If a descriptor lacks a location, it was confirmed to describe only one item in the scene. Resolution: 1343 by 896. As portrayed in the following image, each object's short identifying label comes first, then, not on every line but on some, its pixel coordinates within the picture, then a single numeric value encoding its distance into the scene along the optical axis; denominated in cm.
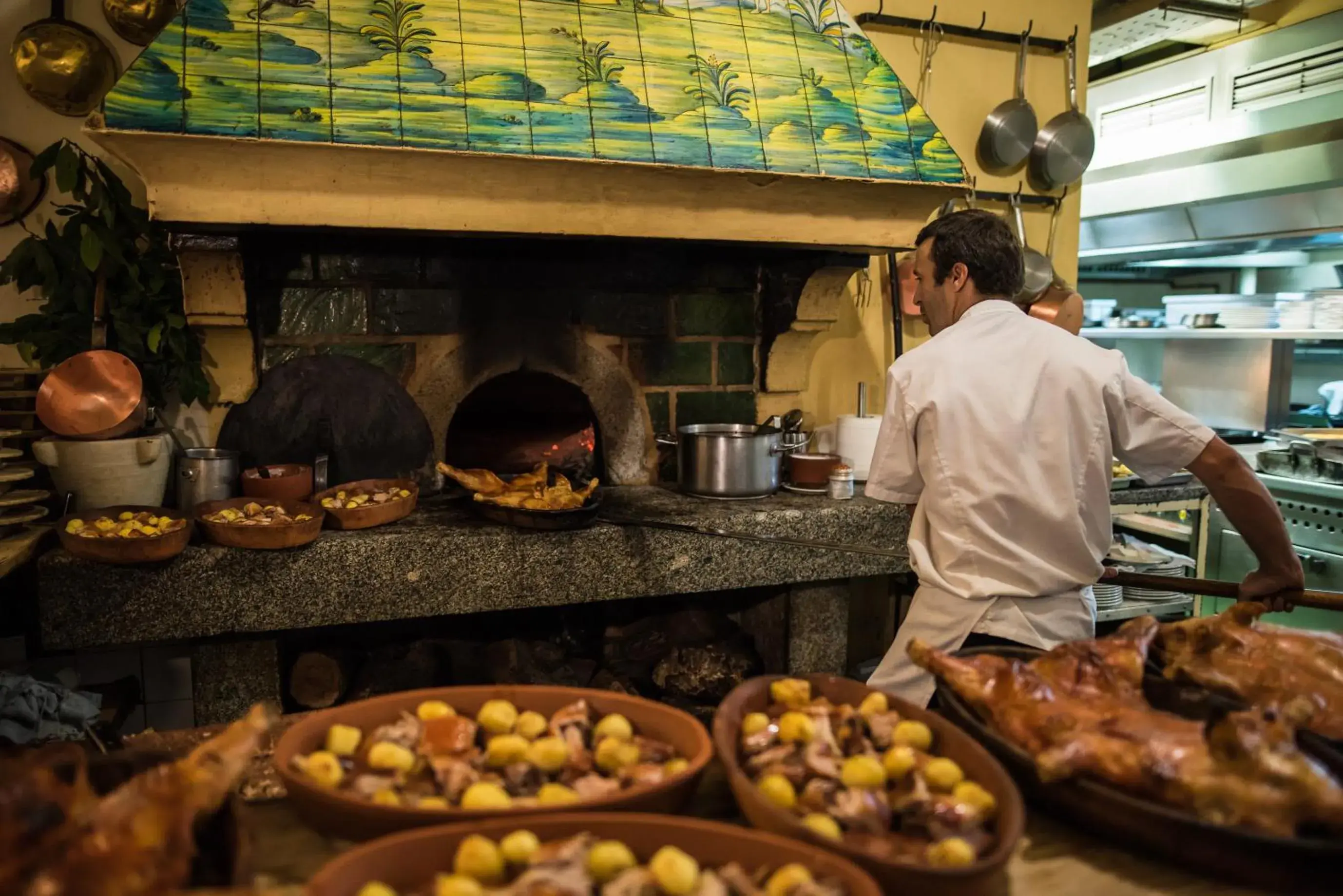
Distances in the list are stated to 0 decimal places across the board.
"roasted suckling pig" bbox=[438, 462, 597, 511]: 295
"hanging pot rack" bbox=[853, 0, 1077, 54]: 390
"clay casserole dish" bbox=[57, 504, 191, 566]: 241
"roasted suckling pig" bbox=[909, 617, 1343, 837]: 104
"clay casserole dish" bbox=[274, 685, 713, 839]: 104
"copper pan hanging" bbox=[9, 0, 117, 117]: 296
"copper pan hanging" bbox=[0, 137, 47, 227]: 297
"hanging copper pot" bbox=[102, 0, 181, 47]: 302
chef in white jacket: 208
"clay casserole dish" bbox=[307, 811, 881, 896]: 92
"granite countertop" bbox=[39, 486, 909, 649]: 251
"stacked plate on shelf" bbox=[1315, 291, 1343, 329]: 520
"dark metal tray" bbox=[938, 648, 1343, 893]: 100
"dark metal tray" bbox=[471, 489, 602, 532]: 287
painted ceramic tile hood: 254
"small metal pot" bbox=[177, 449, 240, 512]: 293
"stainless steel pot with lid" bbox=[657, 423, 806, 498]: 329
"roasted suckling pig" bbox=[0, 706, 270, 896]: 84
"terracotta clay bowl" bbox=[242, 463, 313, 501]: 295
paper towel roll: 361
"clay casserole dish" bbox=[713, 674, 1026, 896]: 95
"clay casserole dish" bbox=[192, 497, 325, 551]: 258
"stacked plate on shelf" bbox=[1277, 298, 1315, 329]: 544
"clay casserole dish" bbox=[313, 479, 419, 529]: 281
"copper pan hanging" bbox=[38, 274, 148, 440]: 270
